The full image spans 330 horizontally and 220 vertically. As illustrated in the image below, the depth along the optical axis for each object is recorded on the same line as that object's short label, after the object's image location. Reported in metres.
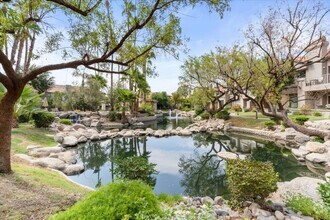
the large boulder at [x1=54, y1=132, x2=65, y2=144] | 12.31
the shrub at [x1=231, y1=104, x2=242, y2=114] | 31.73
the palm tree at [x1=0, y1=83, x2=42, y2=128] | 11.92
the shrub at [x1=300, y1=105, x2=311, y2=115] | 20.50
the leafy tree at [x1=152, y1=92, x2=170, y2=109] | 48.19
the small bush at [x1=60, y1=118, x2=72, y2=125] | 17.89
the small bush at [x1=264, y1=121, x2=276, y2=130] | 17.58
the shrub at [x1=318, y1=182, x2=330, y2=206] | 3.89
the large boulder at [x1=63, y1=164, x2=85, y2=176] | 7.92
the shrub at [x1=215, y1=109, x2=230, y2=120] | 24.83
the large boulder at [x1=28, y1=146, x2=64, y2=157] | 8.66
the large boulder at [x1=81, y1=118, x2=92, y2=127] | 22.22
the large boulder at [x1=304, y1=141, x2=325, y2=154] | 10.47
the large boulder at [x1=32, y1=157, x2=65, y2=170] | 7.45
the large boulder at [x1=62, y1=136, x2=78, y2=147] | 12.68
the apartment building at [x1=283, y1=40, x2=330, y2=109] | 20.69
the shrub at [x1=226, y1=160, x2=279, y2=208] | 4.03
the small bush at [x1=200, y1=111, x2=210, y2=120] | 27.34
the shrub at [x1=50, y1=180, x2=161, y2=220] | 2.49
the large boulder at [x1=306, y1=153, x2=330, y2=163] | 9.52
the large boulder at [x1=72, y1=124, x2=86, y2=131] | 17.36
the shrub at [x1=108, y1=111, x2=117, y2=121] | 24.77
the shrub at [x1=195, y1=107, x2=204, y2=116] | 31.00
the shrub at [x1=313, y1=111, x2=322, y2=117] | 18.92
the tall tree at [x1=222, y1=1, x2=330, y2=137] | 6.48
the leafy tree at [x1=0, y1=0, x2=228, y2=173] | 4.57
